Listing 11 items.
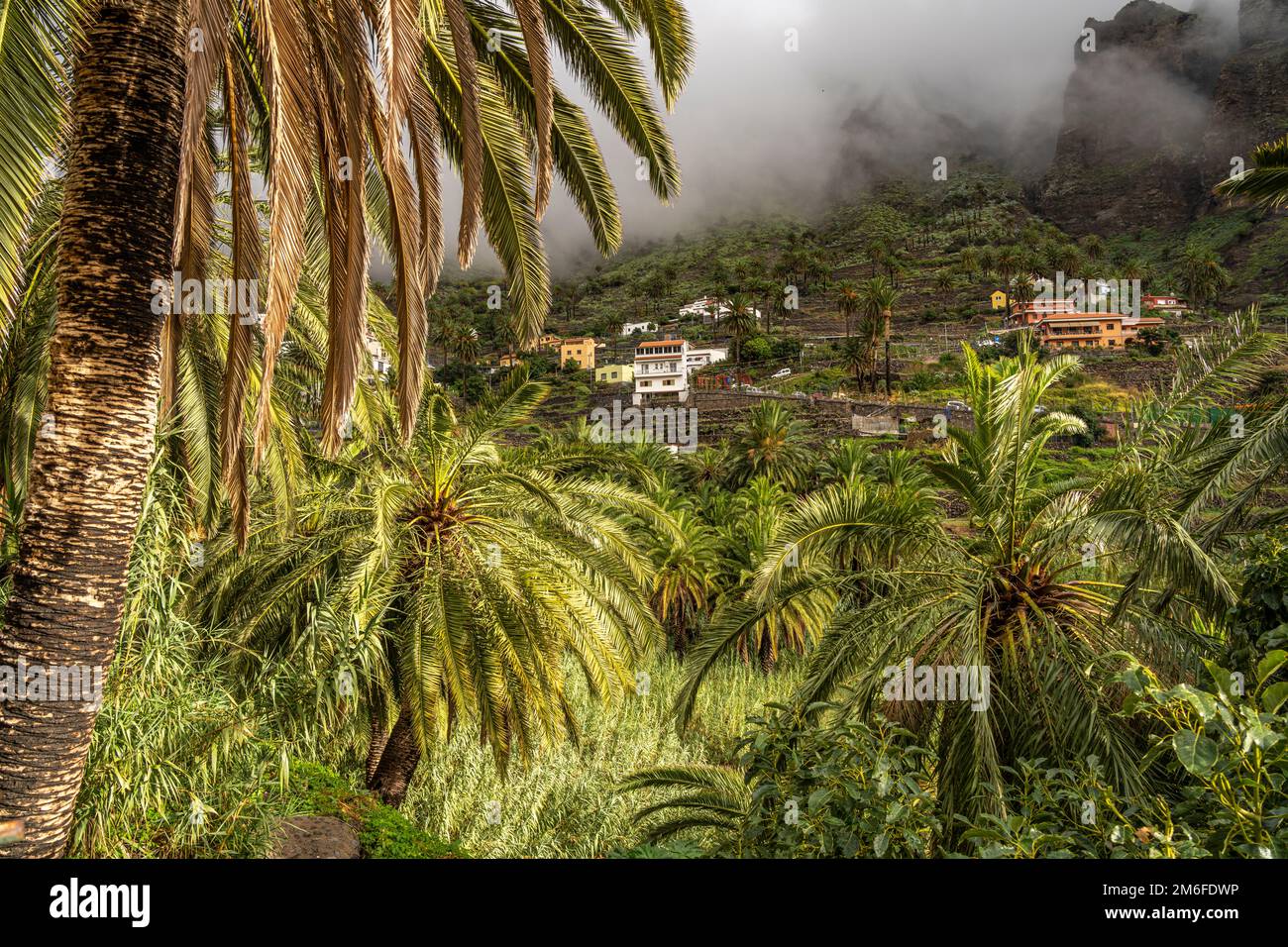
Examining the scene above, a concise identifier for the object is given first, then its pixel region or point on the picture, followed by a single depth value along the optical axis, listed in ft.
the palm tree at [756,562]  64.86
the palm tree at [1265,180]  21.99
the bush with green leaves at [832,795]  11.16
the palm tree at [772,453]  110.11
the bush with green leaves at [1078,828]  8.34
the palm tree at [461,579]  28.04
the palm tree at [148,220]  11.02
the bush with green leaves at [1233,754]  7.48
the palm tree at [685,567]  77.97
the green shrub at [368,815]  27.55
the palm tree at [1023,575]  18.43
